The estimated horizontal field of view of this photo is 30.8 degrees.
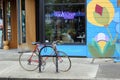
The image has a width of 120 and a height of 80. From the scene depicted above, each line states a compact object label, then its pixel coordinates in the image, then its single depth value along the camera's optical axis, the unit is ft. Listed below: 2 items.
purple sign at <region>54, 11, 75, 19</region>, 27.86
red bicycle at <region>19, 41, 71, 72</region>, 21.64
